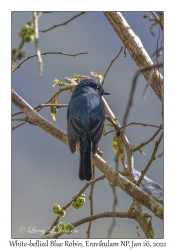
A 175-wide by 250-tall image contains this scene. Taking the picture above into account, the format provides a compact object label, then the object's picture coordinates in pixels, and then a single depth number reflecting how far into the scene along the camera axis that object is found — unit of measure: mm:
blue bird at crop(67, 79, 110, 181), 6905
